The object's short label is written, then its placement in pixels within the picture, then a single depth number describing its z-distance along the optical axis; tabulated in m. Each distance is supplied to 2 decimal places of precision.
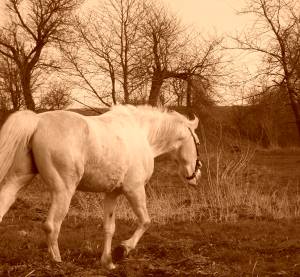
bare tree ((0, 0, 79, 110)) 31.30
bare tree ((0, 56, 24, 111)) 29.77
